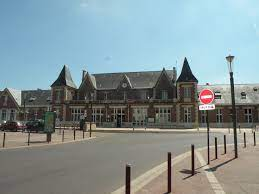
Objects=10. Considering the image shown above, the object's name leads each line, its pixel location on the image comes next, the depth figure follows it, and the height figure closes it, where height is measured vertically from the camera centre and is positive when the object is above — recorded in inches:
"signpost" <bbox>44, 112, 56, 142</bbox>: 842.2 -15.6
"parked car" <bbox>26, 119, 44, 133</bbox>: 1408.7 -40.1
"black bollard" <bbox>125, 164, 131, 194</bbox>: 189.3 -39.4
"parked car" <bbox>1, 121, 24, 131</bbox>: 1469.0 -41.7
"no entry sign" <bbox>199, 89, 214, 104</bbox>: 404.8 +30.4
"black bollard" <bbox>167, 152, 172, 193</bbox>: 261.9 -57.4
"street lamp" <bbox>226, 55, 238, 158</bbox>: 506.1 +82.1
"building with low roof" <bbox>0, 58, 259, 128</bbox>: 1969.7 +124.8
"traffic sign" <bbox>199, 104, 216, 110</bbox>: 404.7 +16.3
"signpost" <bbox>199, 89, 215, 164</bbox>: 405.1 +26.5
